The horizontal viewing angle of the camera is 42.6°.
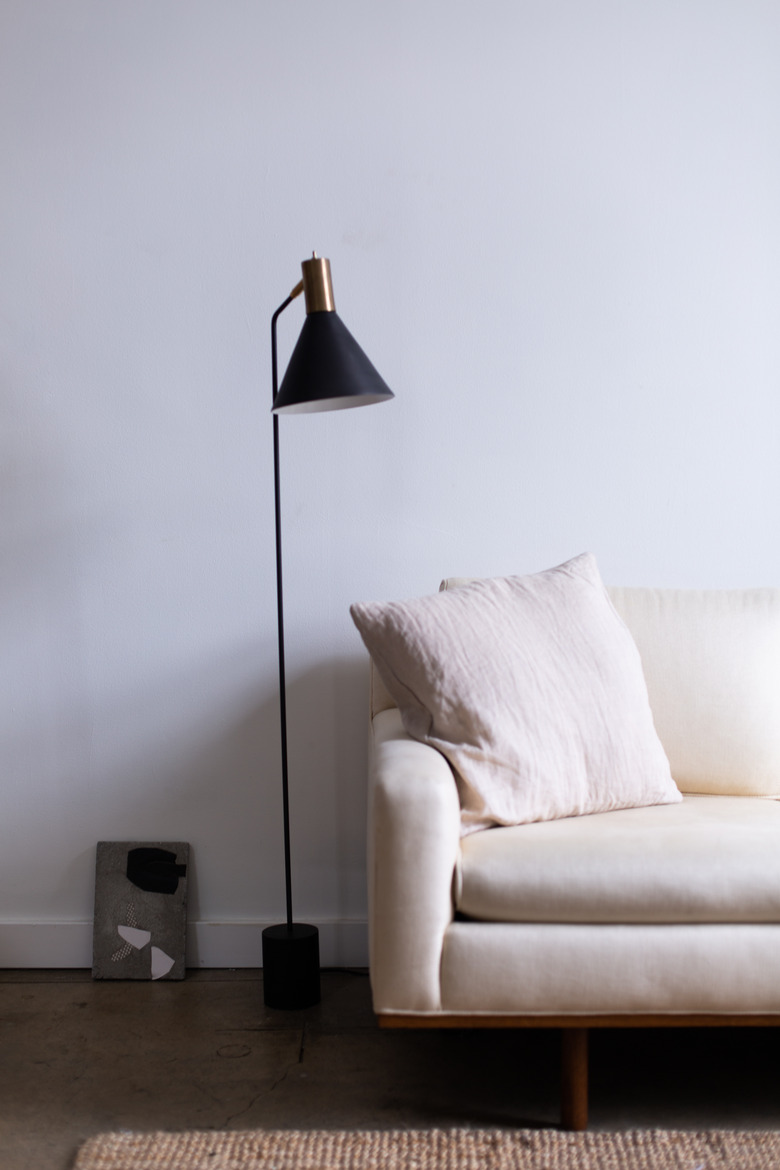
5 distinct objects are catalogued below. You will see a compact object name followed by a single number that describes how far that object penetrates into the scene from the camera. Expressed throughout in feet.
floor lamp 6.14
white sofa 4.86
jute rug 4.84
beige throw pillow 5.50
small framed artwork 7.47
